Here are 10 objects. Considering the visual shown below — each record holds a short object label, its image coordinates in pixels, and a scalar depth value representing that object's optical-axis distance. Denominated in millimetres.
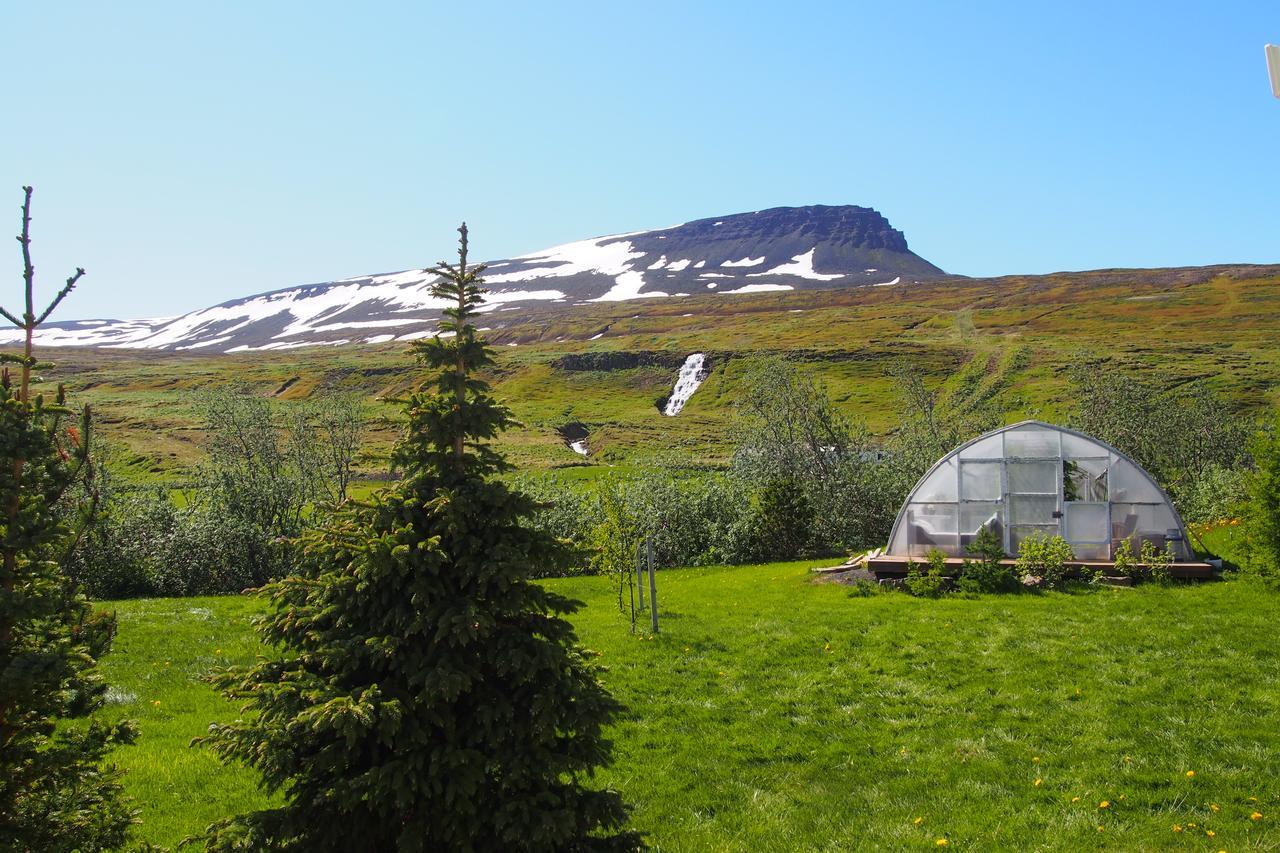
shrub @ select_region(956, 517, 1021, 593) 19078
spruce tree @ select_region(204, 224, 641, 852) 5078
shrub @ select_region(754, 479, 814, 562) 28172
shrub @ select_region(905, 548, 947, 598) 19156
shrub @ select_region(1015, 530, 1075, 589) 19391
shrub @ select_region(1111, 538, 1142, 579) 19188
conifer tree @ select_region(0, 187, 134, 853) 4520
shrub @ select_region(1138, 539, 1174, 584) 18953
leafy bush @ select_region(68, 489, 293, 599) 25109
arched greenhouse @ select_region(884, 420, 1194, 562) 20578
